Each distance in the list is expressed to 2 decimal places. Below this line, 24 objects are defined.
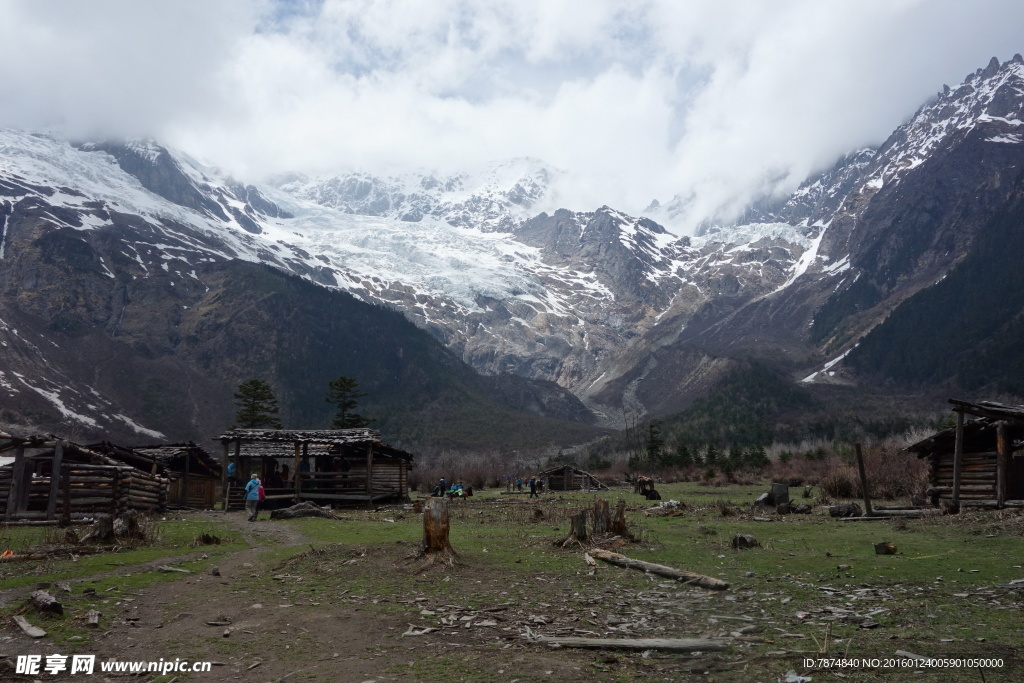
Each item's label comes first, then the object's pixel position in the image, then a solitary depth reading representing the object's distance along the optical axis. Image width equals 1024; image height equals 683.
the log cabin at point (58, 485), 26.03
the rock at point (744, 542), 18.55
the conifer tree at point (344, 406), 73.44
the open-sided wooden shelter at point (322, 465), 39.75
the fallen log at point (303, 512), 32.19
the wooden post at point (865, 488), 25.66
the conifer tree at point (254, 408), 77.38
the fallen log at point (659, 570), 13.10
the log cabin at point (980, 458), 25.92
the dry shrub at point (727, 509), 30.25
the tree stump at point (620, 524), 19.94
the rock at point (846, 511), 26.84
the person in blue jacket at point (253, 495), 30.86
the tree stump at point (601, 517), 19.75
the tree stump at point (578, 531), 18.78
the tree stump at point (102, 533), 18.75
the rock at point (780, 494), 31.69
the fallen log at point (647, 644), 8.77
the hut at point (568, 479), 75.31
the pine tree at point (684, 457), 91.06
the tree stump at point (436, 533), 16.00
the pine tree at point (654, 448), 94.69
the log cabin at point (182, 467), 39.34
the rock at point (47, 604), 10.85
